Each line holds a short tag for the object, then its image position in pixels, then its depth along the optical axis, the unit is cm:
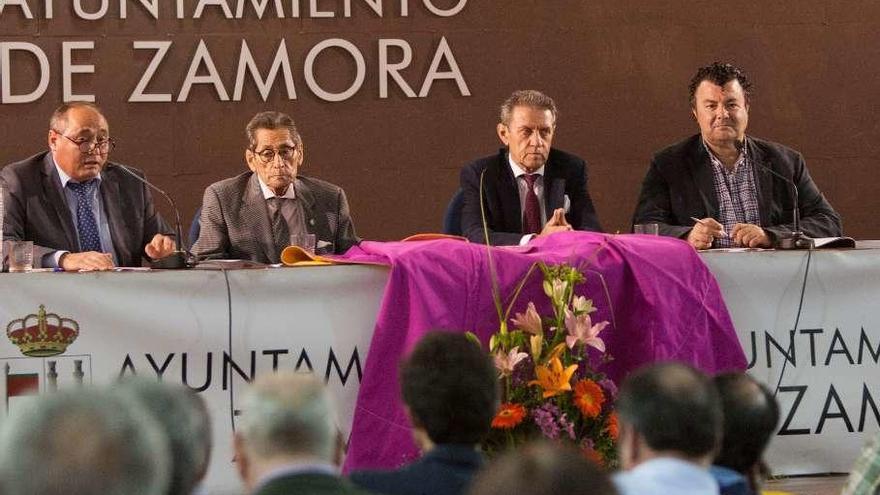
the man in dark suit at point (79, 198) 942
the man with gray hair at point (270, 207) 972
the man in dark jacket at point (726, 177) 1009
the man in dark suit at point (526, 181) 1004
